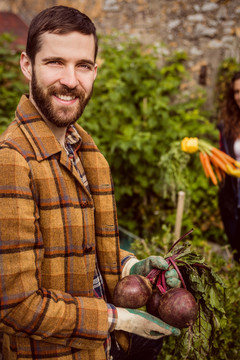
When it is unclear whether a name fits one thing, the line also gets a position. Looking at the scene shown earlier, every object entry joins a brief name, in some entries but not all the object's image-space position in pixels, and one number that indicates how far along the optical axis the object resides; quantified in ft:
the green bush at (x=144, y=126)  13.61
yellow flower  9.32
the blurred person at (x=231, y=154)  10.80
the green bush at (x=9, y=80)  13.54
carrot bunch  9.36
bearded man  3.63
